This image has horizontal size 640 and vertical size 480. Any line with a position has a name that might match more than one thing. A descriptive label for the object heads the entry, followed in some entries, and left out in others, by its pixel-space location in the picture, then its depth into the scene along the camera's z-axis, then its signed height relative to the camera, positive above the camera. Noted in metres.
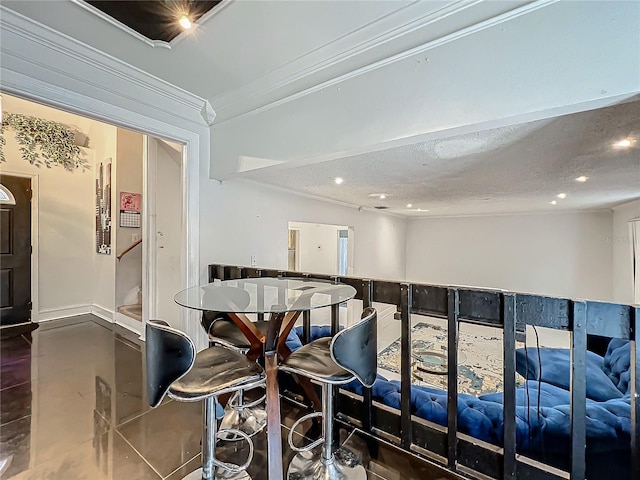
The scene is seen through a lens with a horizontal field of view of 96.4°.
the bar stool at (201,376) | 1.16 -0.62
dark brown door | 3.96 -0.18
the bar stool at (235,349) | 1.81 -0.69
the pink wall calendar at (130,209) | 4.19 +0.47
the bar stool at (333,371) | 1.27 -0.62
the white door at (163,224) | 3.36 +0.20
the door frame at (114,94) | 1.62 +1.01
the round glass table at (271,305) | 1.32 -0.32
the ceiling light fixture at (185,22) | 1.55 +1.21
